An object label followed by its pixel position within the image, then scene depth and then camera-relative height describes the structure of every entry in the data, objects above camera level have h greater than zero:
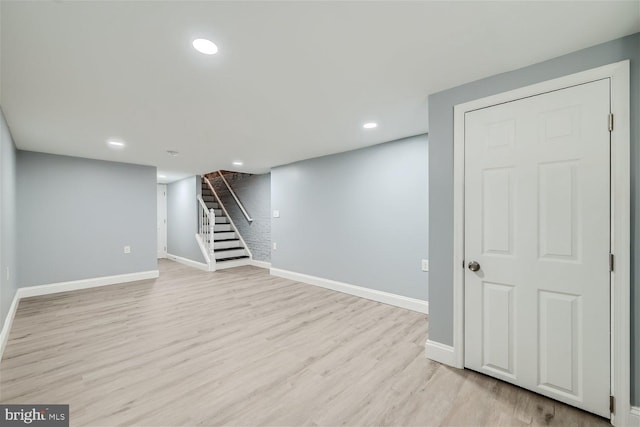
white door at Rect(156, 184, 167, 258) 7.63 -0.20
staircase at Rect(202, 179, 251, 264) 6.28 -0.74
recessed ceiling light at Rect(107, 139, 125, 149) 3.60 +0.99
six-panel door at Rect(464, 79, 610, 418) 1.63 -0.22
